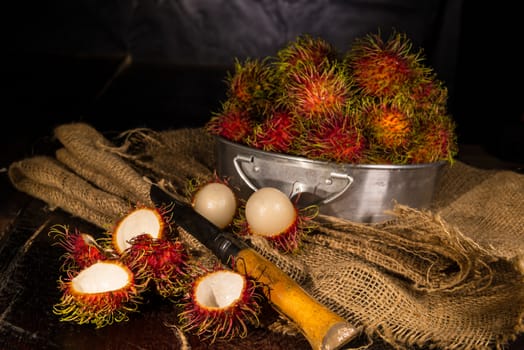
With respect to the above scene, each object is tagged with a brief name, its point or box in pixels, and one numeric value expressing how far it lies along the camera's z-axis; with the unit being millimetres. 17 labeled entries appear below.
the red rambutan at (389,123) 908
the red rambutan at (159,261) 760
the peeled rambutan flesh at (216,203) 915
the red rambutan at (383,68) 953
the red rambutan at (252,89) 1022
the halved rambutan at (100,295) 705
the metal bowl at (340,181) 914
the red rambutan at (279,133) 934
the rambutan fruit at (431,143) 937
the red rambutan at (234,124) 993
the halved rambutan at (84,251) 778
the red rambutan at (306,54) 1004
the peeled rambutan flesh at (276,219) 855
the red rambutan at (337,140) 886
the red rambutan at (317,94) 926
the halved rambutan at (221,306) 687
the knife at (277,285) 650
